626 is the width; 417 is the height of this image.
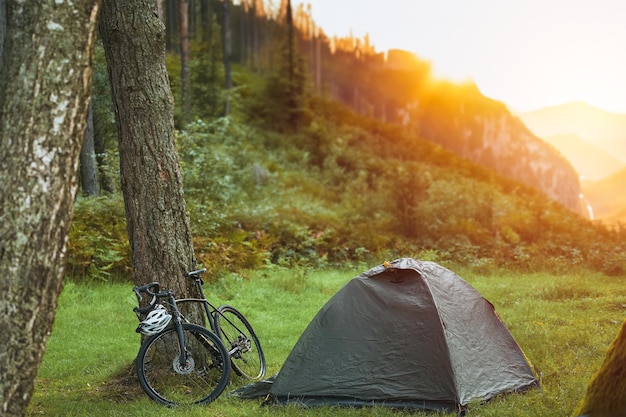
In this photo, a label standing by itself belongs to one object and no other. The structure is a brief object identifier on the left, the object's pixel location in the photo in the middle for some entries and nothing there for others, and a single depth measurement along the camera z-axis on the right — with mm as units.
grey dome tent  6473
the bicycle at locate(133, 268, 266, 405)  6387
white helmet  6316
